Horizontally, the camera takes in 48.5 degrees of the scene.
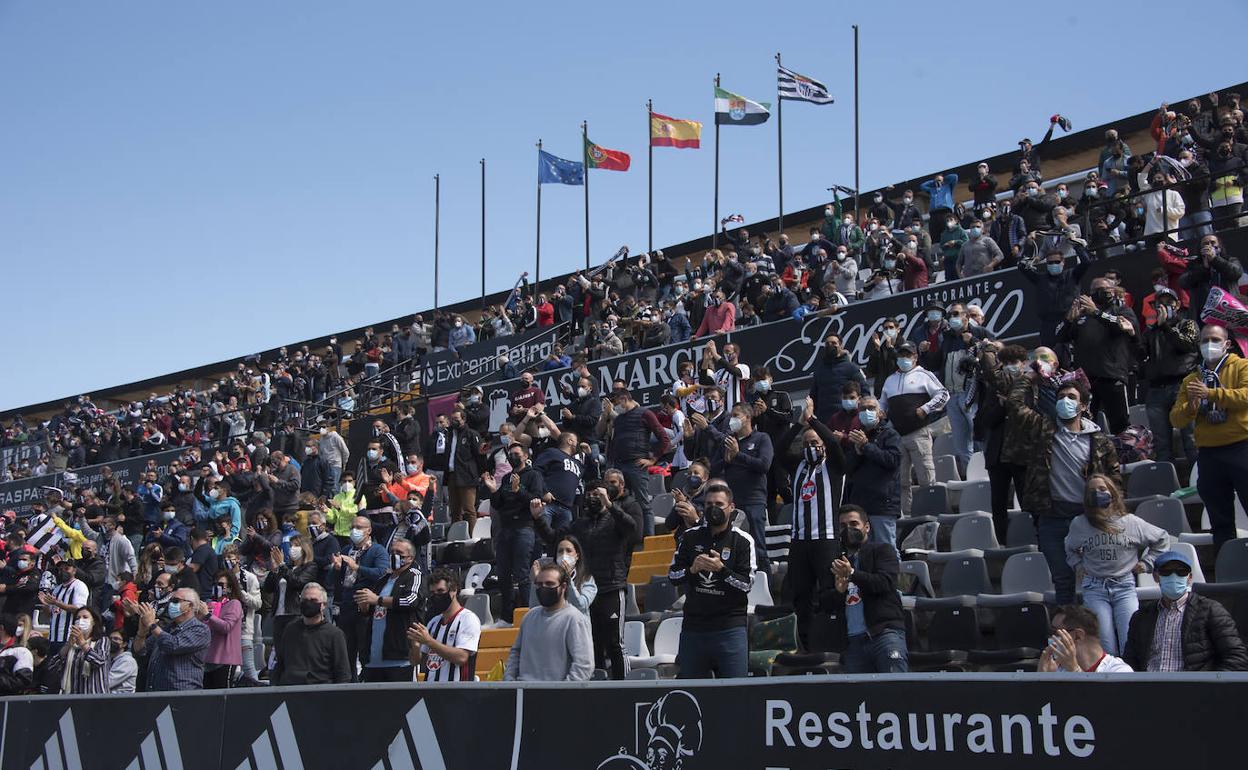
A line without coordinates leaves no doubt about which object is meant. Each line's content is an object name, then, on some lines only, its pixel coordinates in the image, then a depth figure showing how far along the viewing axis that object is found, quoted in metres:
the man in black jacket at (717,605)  8.09
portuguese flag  34.72
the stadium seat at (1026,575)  9.52
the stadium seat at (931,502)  11.88
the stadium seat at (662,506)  14.54
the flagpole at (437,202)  41.28
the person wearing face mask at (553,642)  8.23
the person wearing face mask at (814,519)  9.71
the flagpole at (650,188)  34.66
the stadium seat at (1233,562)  8.38
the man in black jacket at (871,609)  7.79
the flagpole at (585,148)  34.75
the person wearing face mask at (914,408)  12.15
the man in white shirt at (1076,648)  6.28
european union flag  35.41
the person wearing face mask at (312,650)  9.62
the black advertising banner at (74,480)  28.77
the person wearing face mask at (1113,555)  7.71
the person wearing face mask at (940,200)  20.45
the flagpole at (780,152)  30.98
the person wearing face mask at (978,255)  16.28
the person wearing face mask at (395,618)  10.35
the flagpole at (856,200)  26.42
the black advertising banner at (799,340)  15.28
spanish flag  32.22
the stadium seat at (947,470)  12.88
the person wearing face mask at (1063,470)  8.81
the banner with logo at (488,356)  24.70
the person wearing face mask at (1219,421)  8.59
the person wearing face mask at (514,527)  12.36
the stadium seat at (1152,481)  10.56
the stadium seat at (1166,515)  9.52
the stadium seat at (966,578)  9.80
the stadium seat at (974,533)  10.69
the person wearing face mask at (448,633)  9.12
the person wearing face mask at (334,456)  19.81
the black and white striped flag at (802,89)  28.42
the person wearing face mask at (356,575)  11.53
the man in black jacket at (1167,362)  10.96
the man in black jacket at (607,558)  10.10
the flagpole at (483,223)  39.58
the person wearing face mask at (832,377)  12.98
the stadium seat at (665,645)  10.52
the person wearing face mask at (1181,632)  6.49
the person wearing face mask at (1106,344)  11.29
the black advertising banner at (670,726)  4.82
